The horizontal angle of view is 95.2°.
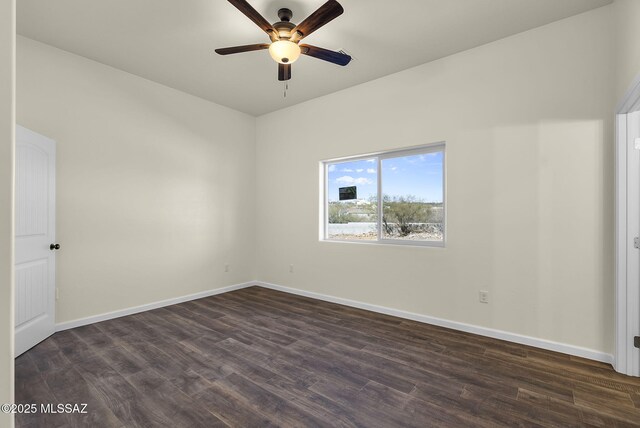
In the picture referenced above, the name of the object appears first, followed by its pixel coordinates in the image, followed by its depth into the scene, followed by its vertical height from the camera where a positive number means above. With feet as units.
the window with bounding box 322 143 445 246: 11.47 +0.76
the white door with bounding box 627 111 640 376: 7.17 -0.62
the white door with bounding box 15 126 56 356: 8.36 -0.78
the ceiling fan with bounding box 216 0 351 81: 7.08 +4.74
